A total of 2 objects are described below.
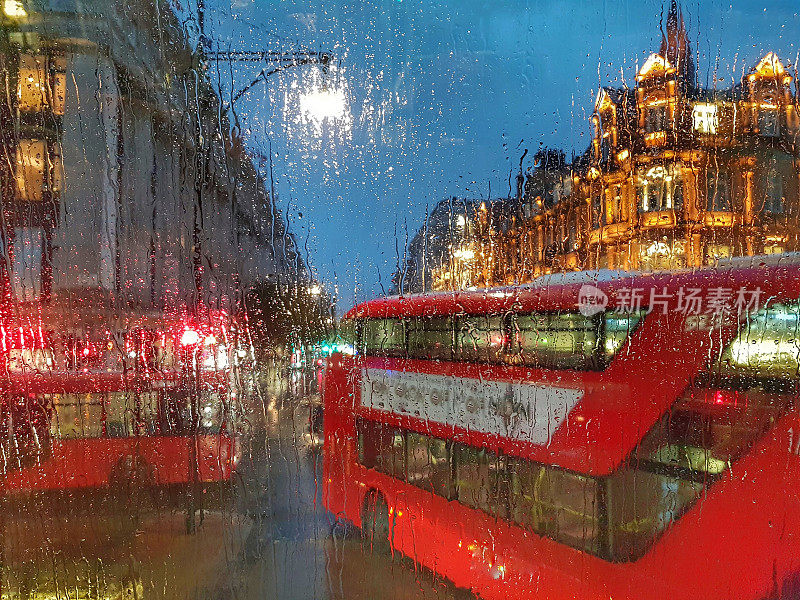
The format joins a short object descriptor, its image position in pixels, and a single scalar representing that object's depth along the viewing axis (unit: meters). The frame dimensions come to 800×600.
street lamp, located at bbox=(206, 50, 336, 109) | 5.48
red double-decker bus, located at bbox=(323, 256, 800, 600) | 2.49
